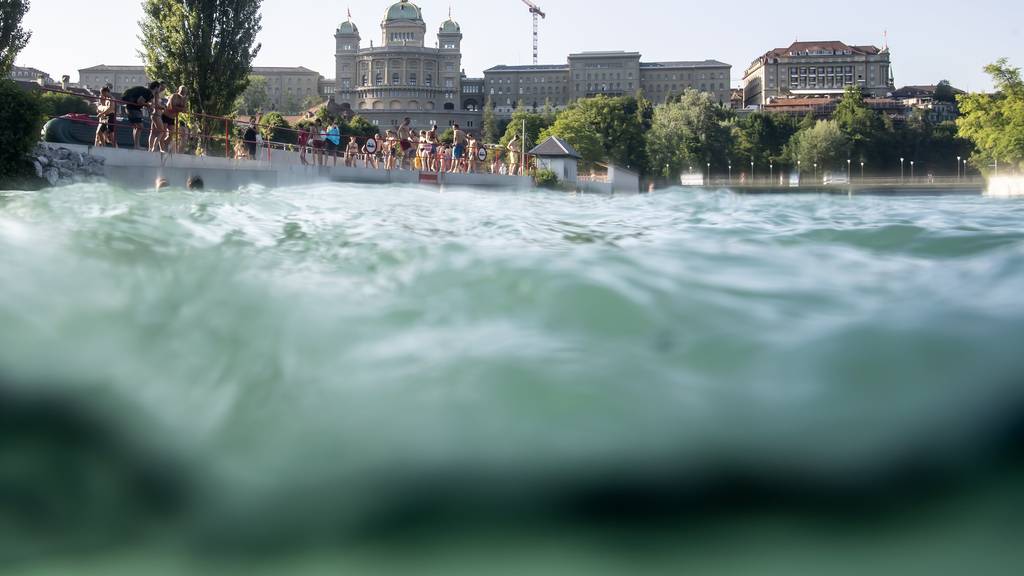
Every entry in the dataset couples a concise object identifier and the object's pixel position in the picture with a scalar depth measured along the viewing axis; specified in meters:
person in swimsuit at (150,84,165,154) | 16.02
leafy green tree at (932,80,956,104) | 138.75
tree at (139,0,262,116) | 24.66
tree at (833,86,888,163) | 103.00
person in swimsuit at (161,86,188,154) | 16.48
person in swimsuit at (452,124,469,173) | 26.42
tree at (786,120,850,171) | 98.94
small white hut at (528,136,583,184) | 39.34
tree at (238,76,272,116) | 137.55
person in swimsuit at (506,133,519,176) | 31.75
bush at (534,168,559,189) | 35.28
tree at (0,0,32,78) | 22.38
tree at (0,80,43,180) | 13.09
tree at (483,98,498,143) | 131.75
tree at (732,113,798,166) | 103.69
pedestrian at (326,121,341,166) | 23.53
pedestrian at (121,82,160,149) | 15.95
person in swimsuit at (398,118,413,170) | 25.28
